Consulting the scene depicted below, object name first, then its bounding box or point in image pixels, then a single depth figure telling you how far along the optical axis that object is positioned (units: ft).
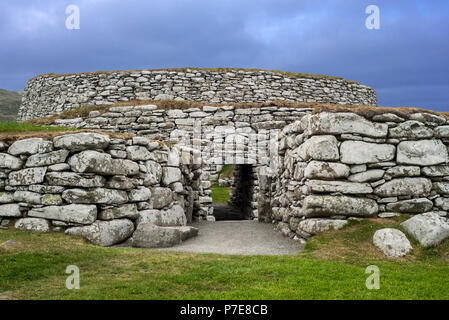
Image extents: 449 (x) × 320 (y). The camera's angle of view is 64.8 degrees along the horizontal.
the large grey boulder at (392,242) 23.40
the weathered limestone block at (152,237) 27.35
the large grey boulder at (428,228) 23.82
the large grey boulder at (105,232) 26.63
